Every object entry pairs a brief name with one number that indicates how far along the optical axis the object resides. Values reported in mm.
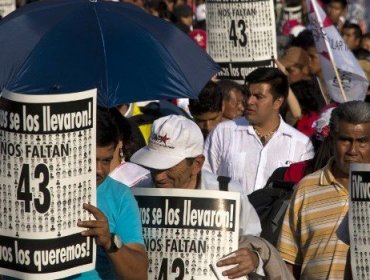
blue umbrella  9706
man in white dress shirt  11813
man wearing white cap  8477
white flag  13754
